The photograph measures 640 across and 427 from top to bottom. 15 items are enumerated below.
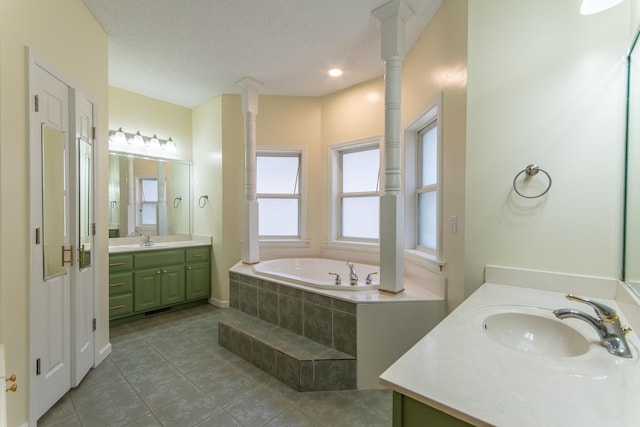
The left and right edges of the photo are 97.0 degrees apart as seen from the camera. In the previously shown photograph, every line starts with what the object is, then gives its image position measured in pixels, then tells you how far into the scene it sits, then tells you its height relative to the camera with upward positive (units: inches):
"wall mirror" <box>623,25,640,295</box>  48.8 +5.6
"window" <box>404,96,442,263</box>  96.6 +9.9
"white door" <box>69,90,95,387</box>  77.8 -7.0
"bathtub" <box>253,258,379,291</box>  117.1 -26.2
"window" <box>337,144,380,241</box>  131.6 +8.5
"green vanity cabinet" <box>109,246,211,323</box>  121.7 -33.0
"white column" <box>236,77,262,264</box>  128.7 +15.5
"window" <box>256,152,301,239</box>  151.3 +9.7
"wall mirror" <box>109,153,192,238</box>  136.3 +7.1
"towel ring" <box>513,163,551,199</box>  60.8 +8.5
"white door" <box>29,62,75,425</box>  63.9 -8.3
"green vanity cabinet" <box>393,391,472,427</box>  27.0 -20.8
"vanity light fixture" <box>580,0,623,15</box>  46.8 +34.5
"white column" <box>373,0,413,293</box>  80.9 +19.4
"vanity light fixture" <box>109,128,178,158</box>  135.3 +33.3
